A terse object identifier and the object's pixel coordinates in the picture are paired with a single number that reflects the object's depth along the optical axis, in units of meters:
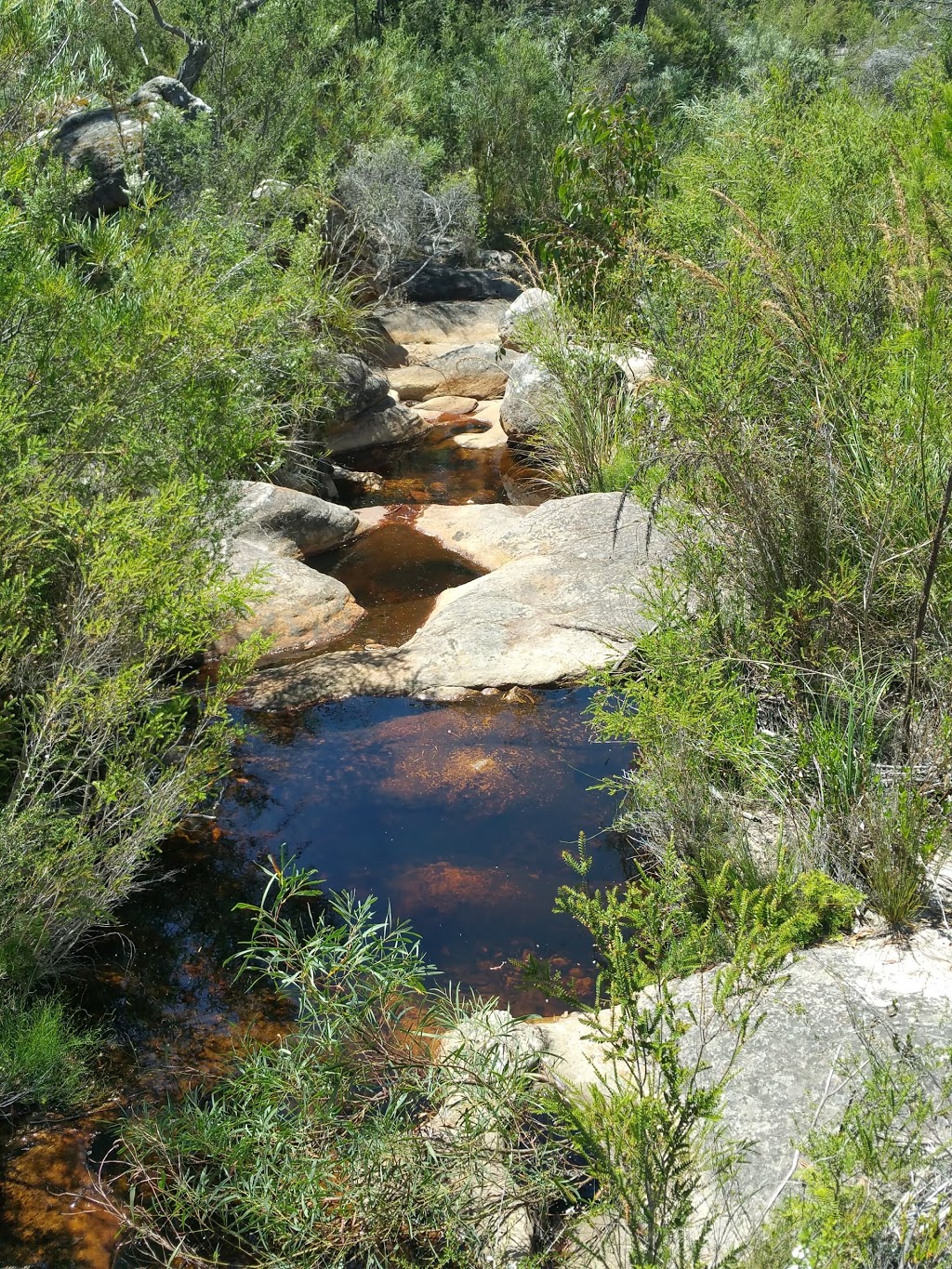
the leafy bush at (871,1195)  1.91
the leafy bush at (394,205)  11.56
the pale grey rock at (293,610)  6.23
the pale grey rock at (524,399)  9.18
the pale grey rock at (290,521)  7.17
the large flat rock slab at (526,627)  5.68
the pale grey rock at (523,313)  8.76
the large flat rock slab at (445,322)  12.34
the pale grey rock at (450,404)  11.28
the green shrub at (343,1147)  2.63
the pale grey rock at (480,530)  7.37
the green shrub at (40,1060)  3.04
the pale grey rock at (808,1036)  2.61
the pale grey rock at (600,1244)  2.47
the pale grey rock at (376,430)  9.71
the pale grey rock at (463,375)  11.45
